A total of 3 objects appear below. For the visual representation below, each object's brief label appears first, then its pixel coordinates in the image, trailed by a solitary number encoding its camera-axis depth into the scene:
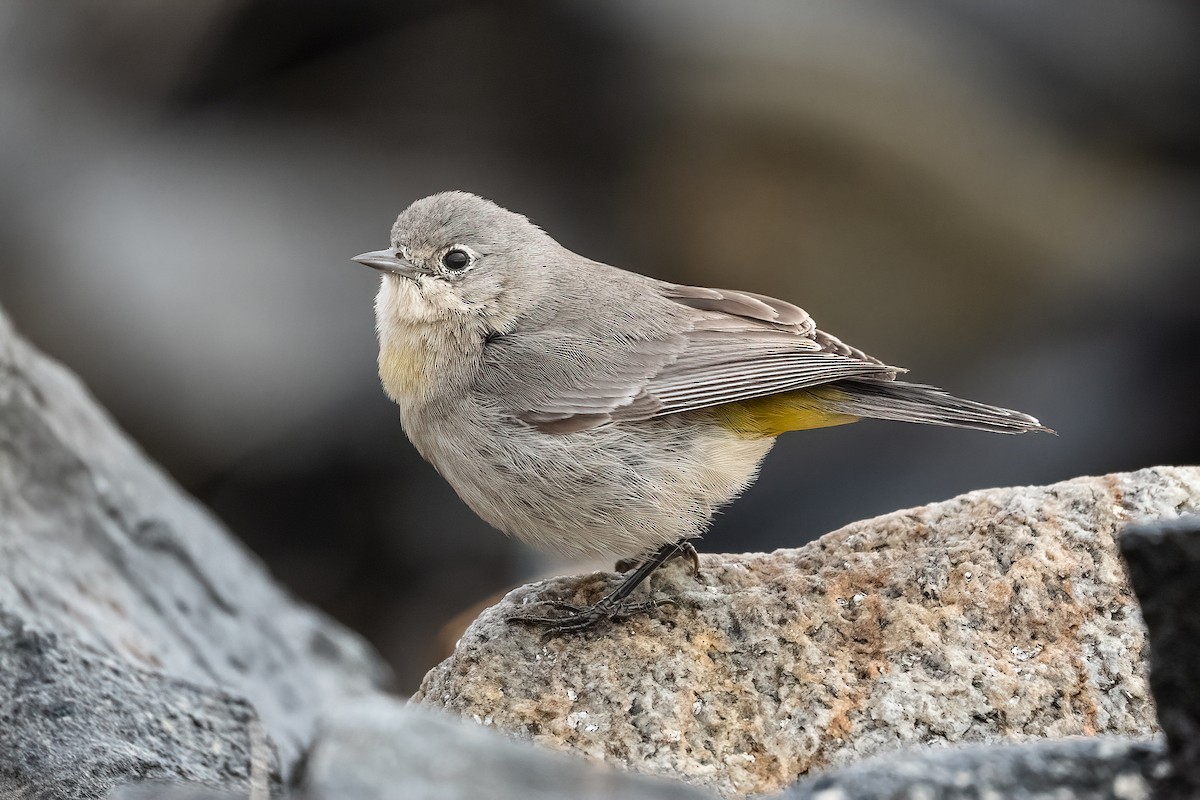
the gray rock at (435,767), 4.70
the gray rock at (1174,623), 4.82
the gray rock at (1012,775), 4.98
